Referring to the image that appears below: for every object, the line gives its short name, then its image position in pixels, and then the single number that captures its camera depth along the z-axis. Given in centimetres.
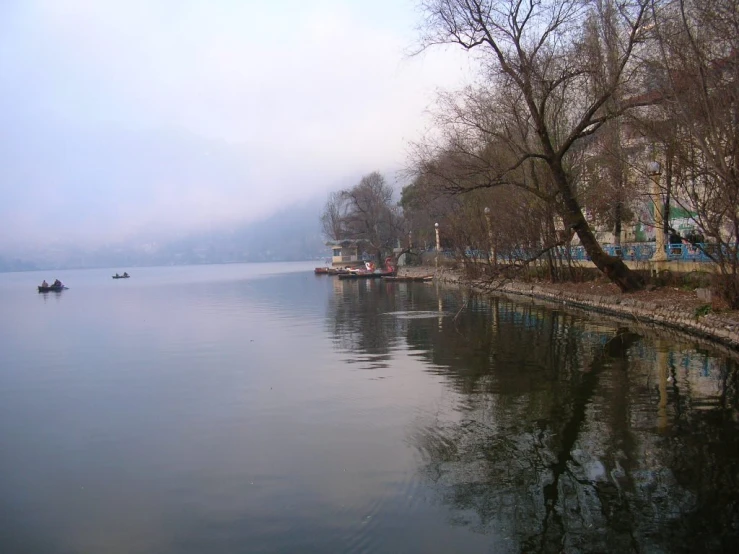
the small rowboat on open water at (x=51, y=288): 6762
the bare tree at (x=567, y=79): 1911
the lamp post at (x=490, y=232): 3412
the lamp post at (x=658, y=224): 2141
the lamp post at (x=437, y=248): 5812
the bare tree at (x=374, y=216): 8106
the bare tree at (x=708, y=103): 1385
